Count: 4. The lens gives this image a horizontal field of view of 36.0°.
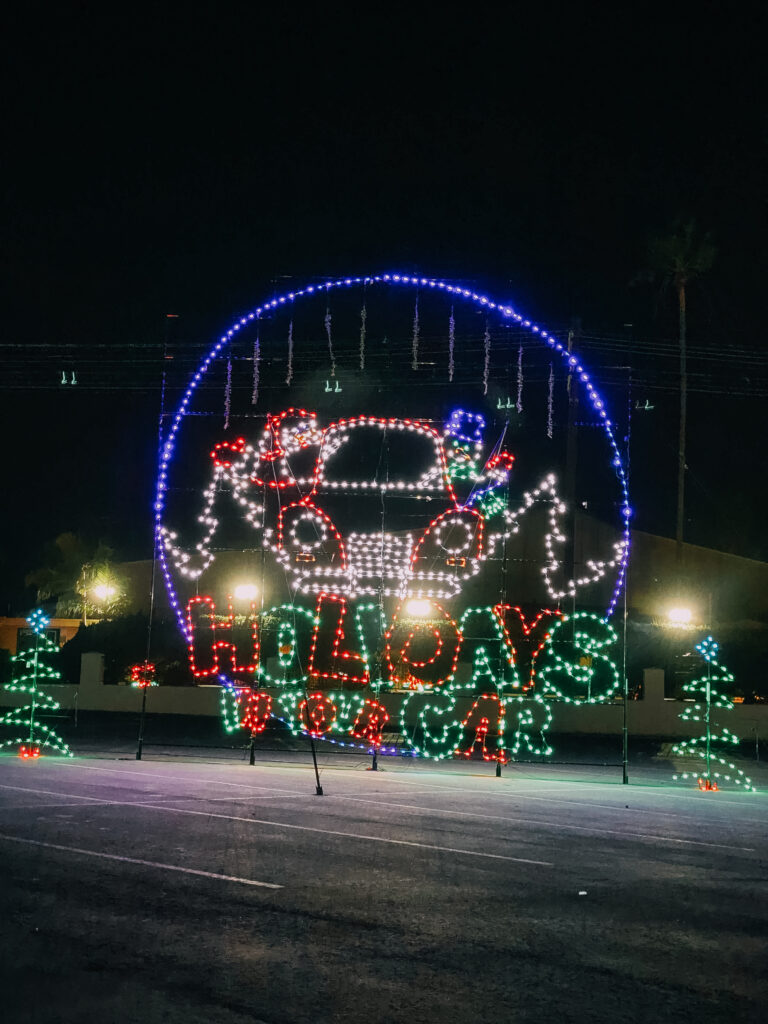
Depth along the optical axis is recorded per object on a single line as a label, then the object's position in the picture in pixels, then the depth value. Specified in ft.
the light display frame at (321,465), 62.64
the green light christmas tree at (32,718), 68.54
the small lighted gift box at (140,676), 102.68
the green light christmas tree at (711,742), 62.95
